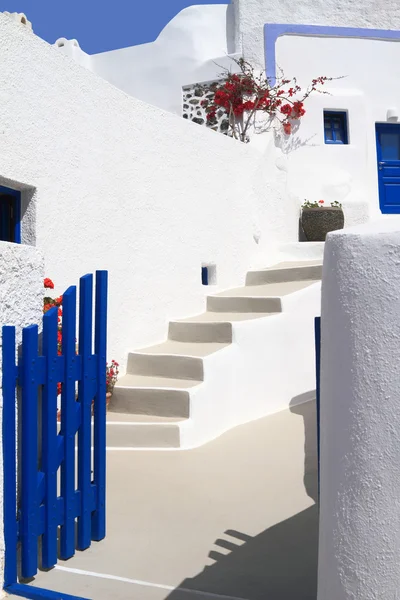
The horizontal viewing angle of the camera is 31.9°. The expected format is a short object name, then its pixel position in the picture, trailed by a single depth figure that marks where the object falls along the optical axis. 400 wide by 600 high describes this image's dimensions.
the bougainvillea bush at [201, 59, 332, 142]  11.23
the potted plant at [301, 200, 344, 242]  10.79
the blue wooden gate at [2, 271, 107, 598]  3.19
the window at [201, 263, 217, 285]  8.66
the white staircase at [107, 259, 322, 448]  5.89
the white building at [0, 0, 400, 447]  5.88
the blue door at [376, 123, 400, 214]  12.26
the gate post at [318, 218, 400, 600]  2.19
